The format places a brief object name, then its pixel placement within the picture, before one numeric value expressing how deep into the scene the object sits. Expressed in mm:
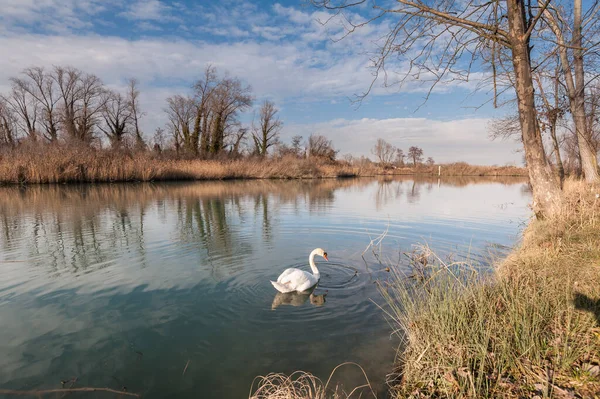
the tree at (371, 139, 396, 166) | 82438
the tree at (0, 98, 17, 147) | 41594
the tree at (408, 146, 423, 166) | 95438
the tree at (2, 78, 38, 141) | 43750
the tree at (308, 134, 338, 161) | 59469
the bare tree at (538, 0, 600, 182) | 10836
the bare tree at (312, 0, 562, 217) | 5828
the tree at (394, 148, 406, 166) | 90688
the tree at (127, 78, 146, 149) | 45344
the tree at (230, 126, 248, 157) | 48781
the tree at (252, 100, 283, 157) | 51781
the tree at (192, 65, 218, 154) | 43644
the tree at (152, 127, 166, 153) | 55462
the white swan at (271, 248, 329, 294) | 5406
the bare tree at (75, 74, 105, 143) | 42406
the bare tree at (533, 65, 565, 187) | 14999
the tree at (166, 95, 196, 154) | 45062
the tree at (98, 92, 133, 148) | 43656
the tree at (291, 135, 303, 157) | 60109
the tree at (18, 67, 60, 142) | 42469
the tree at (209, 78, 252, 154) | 43625
